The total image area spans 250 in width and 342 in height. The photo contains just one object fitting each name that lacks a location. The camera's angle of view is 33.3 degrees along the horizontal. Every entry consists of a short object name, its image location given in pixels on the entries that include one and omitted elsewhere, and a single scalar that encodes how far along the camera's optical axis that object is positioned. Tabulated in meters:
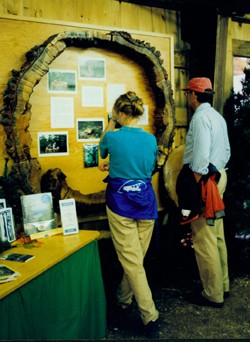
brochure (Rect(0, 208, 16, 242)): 2.94
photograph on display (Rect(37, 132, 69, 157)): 4.12
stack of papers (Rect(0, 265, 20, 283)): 2.26
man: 3.67
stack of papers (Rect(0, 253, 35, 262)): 2.66
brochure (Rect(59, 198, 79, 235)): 3.25
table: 2.19
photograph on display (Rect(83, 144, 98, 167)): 4.39
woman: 3.20
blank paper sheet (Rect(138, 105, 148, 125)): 4.74
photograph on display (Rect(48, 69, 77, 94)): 4.15
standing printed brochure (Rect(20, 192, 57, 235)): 3.17
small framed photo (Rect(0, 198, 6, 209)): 3.06
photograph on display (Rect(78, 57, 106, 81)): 4.30
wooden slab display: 3.77
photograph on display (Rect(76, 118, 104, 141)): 4.34
